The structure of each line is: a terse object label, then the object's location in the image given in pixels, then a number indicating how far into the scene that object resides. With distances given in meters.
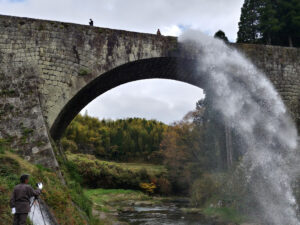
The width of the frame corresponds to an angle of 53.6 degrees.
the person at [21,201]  5.37
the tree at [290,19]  23.35
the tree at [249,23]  28.20
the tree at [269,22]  24.58
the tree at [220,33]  25.34
